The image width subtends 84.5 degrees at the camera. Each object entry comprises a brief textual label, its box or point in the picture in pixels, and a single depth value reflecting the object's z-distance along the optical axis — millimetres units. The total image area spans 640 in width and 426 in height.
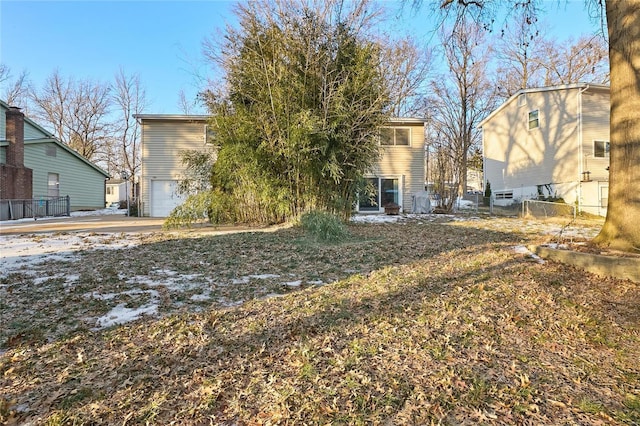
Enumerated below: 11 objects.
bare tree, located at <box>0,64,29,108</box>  24469
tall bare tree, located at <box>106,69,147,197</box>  28359
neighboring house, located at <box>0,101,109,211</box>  14016
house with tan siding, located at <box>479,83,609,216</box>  13984
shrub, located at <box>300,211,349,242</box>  6539
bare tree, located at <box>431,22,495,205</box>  23297
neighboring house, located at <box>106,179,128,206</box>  35188
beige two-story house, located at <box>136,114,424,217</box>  14141
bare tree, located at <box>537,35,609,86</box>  19753
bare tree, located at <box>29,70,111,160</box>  27375
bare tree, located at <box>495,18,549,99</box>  21156
